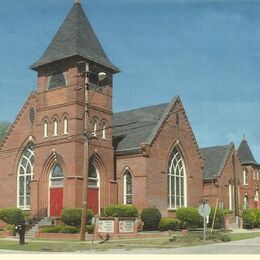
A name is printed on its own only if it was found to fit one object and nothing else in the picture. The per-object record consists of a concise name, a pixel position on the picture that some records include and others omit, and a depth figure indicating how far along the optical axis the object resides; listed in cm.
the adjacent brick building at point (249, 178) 6247
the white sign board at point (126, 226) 3412
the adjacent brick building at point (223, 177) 5138
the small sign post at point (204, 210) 2734
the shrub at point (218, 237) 2971
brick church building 4000
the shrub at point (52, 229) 3528
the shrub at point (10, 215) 3962
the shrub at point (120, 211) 3897
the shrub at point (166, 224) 4038
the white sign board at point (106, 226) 3359
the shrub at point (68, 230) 3468
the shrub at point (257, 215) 5156
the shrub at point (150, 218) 3958
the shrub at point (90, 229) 3512
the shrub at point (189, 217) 4238
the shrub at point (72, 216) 3656
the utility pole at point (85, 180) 2892
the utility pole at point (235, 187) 5478
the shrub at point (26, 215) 4069
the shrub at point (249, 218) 5106
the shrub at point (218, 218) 4411
